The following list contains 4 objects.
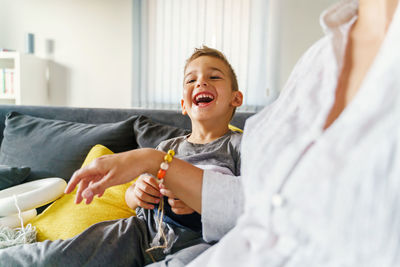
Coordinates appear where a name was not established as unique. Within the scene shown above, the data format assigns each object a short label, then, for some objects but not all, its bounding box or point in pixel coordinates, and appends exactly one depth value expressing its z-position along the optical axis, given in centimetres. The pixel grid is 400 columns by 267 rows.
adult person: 34
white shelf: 299
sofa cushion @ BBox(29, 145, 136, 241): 101
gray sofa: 136
